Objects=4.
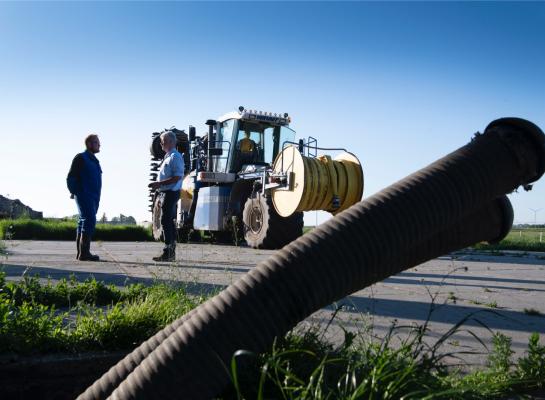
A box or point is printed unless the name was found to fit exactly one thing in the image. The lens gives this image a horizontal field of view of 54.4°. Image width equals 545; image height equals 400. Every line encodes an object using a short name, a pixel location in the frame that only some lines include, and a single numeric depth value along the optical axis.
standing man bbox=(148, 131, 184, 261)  7.60
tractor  10.43
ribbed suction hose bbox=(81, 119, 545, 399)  1.63
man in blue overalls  7.90
